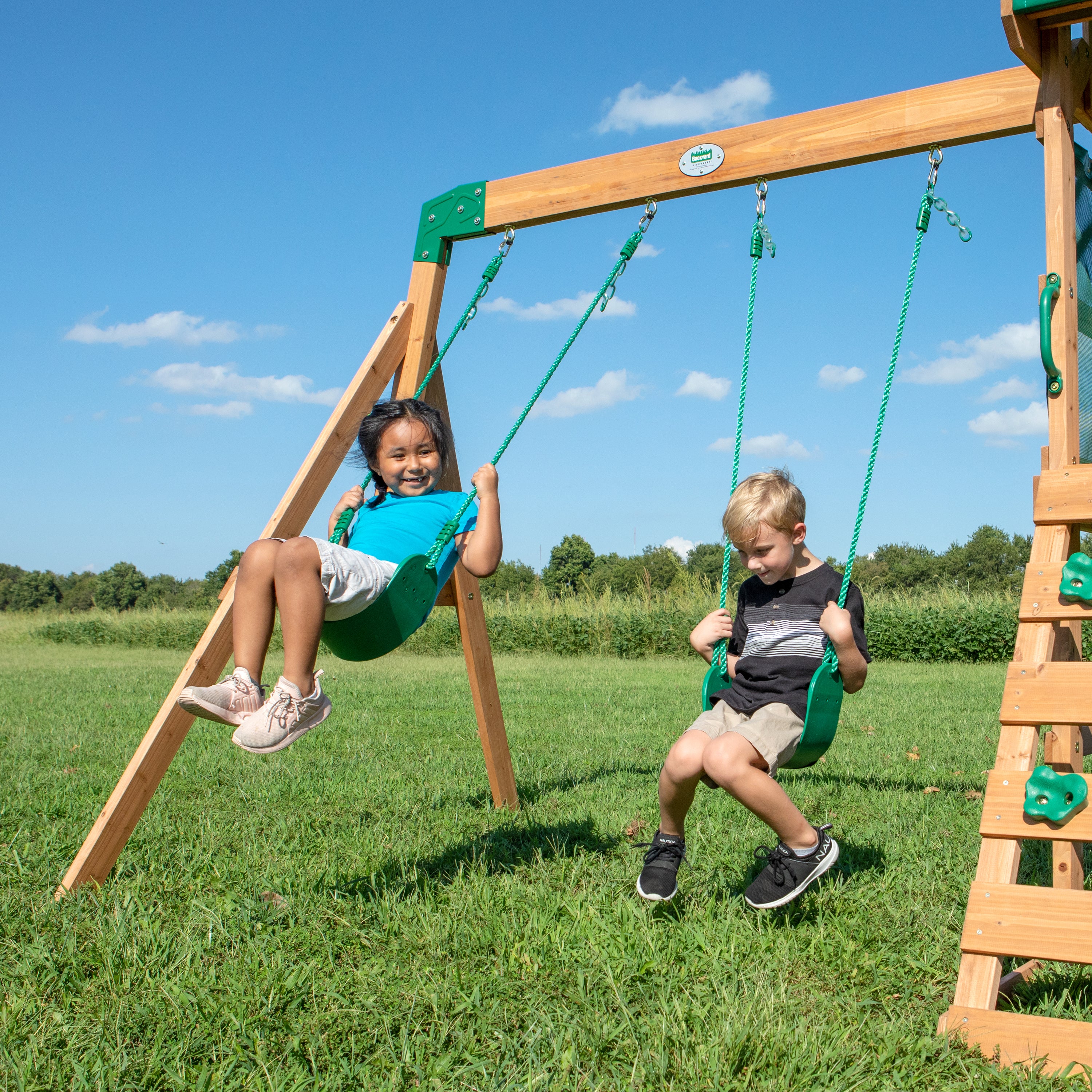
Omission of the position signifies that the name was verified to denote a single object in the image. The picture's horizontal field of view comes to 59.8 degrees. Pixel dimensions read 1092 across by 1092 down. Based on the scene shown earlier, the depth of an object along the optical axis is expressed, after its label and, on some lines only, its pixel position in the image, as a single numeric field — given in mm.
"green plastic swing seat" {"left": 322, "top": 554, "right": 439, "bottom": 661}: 3020
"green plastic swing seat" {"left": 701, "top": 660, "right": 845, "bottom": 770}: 2832
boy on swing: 2855
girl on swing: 2779
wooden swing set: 2295
